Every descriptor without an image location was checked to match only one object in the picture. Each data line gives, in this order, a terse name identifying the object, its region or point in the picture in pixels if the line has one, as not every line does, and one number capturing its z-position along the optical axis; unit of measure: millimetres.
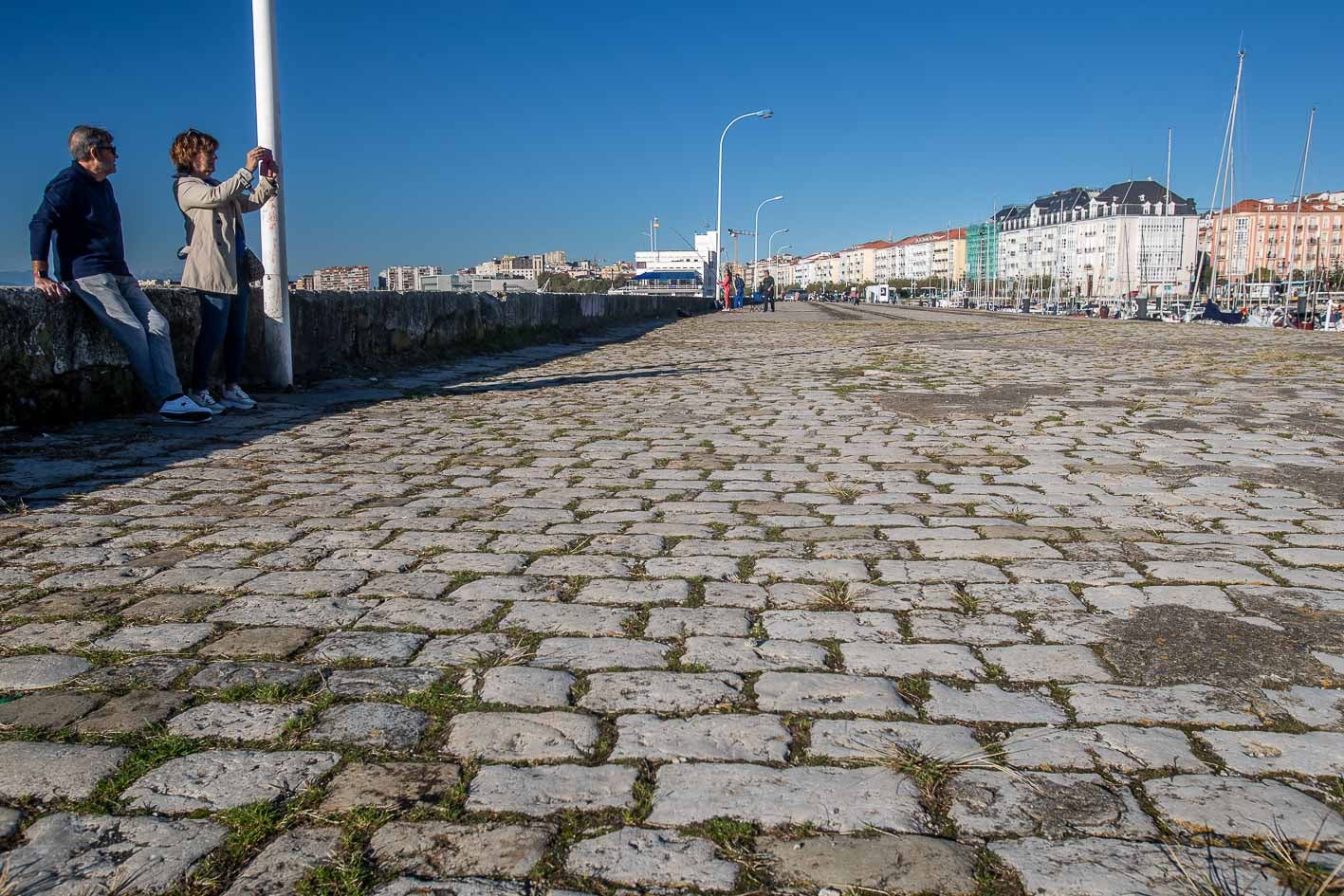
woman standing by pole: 7176
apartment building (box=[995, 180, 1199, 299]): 140750
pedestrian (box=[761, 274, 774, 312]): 45438
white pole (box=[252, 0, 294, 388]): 8281
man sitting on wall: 6270
